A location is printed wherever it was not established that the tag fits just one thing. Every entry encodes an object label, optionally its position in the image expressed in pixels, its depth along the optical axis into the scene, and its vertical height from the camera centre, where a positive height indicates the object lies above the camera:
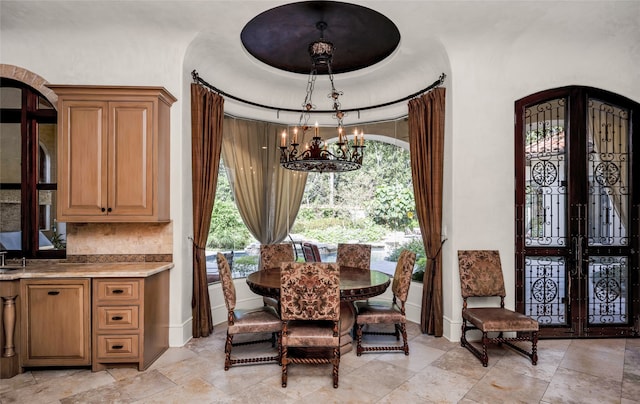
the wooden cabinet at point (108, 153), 3.30 +0.47
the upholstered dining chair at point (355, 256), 4.43 -0.68
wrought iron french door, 3.91 -0.14
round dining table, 3.15 -0.77
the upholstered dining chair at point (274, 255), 4.36 -0.65
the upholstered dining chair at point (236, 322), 3.10 -1.07
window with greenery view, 4.89 -0.15
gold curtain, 4.97 +0.34
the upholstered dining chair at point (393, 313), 3.40 -1.08
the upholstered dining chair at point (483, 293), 3.25 -0.94
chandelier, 3.11 +0.43
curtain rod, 4.02 +1.37
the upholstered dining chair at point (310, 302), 2.81 -0.80
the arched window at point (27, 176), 3.63 +0.28
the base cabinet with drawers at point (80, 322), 3.02 -1.02
